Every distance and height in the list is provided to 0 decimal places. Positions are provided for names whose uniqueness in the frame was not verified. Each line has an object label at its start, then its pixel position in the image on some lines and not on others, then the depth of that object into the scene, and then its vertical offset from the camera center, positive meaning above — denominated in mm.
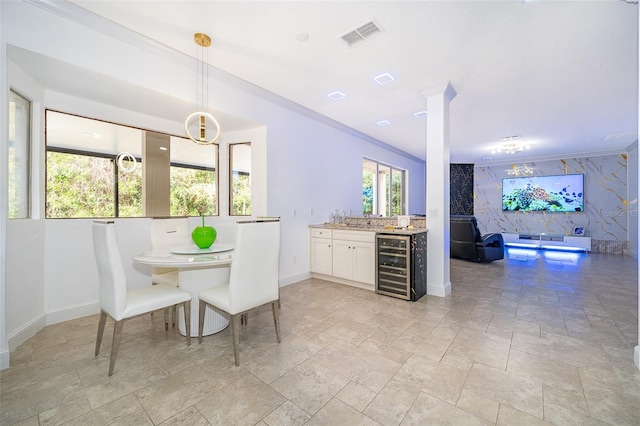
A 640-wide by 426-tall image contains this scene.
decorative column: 3639 +360
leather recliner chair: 5777 -643
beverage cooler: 3500 -722
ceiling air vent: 2494 +1732
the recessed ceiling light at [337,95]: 3941 +1754
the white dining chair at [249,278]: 2107 -548
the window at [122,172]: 3039 +545
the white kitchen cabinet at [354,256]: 3965 -668
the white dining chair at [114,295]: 1967 -670
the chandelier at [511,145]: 6369 +1722
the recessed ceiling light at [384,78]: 3398 +1742
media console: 7523 -844
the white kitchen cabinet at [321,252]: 4465 -669
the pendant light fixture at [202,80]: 2690 +1591
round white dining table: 2397 -612
